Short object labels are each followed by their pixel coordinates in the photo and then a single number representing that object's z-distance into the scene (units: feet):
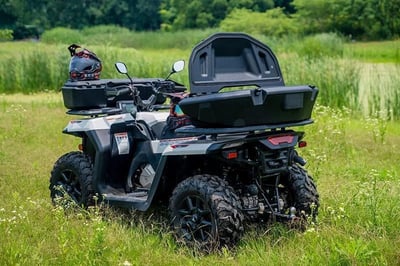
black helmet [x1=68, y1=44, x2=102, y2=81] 35.68
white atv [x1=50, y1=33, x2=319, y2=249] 26.14
